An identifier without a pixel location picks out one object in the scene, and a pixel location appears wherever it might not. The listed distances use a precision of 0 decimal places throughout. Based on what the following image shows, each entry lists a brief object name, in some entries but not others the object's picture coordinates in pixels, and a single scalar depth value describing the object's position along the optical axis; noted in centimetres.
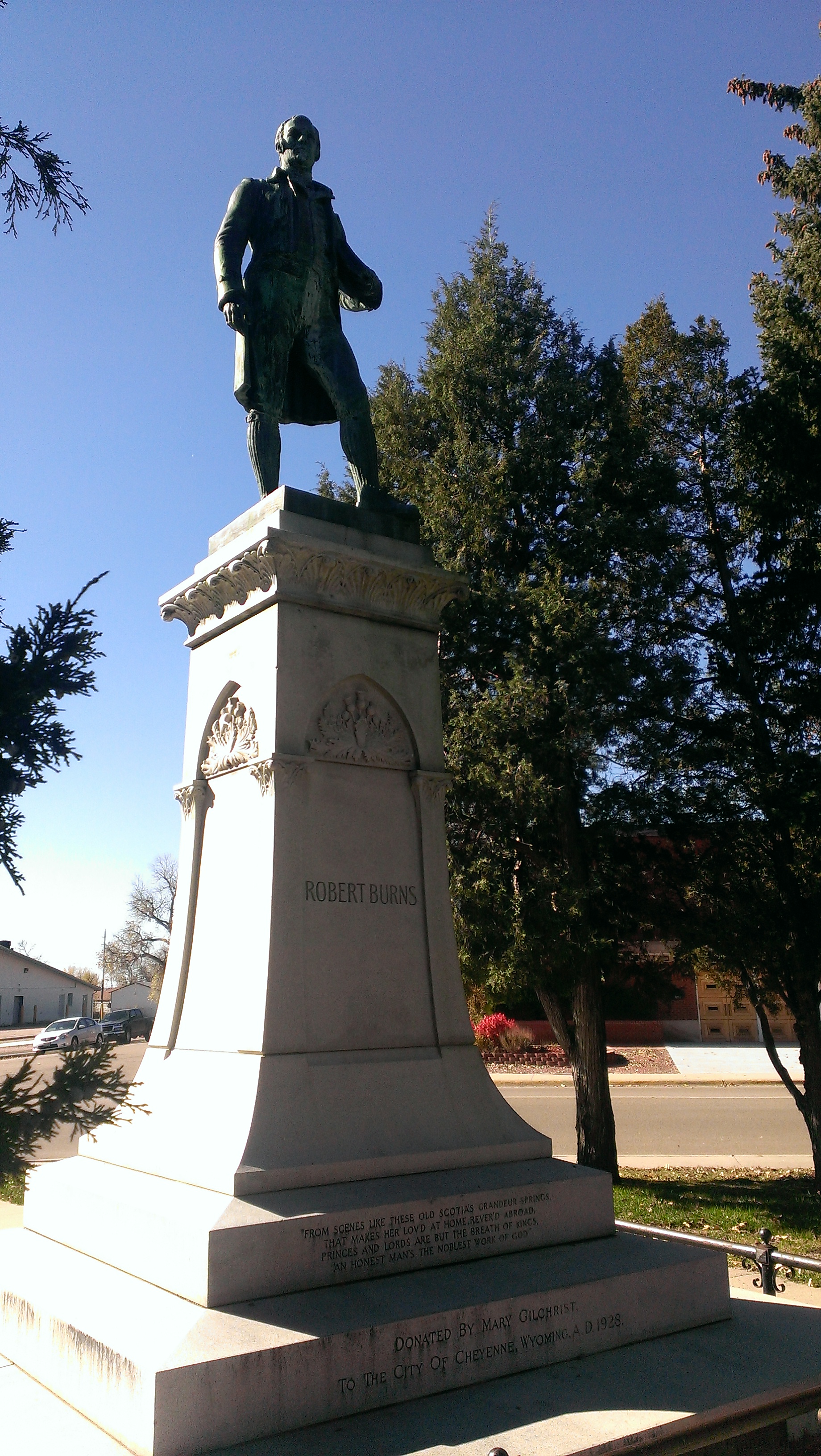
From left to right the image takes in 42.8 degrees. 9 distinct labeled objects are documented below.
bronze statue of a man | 660
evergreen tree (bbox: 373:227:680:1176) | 1273
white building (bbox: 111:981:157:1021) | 9106
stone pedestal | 416
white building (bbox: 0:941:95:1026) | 7231
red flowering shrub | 3067
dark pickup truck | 4650
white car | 3994
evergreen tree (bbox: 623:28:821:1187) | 1295
